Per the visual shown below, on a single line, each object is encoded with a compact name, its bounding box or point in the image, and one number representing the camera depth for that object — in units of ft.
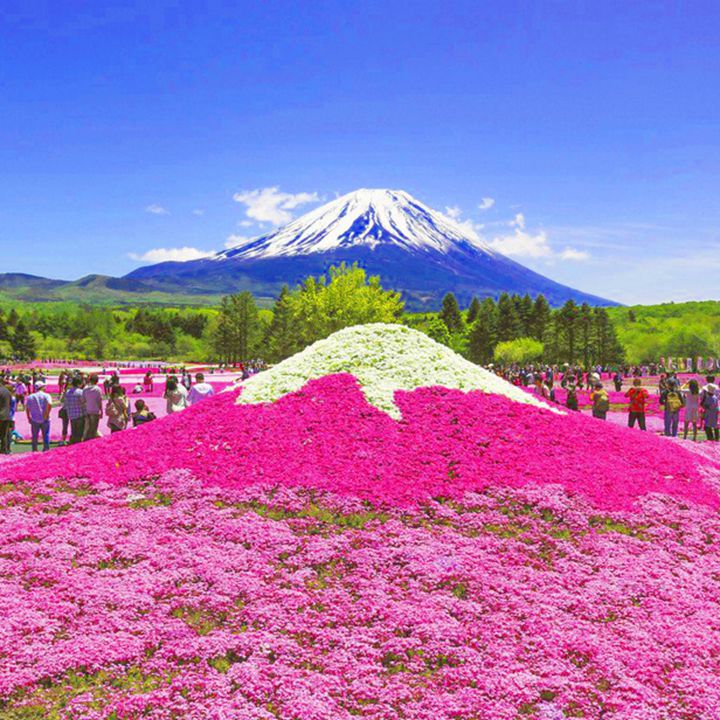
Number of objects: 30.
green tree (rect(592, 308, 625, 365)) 342.64
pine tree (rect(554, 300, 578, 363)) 342.64
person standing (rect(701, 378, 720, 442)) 69.73
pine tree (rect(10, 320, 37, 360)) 394.52
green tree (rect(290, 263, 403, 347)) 200.85
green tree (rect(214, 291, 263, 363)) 344.49
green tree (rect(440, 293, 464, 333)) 372.17
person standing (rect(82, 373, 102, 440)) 55.88
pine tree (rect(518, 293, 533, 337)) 380.60
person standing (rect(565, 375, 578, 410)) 74.08
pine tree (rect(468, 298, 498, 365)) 362.94
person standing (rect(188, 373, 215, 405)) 61.26
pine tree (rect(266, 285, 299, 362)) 298.97
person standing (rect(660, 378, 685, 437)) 70.95
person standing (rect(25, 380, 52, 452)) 58.59
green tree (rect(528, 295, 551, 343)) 375.66
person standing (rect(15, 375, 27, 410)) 100.99
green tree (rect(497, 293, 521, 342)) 370.12
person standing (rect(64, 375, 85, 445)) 56.44
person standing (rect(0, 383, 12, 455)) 57.77
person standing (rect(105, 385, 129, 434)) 56.34
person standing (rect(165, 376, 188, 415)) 62.18
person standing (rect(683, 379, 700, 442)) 70.95
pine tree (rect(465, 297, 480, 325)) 410.21
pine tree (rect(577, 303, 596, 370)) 342.03
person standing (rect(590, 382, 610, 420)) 69.51
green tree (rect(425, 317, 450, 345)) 317.01
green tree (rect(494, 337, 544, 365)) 334.24
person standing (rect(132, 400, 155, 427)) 58.88
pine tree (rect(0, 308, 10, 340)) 405.80
